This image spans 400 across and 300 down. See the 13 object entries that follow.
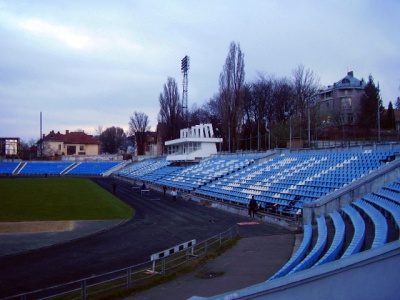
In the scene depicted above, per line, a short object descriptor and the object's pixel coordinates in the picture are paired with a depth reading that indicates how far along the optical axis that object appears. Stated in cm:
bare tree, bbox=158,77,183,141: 6506
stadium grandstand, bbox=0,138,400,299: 591
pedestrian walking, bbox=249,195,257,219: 2145
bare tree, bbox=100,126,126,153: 12629
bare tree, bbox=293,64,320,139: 5312
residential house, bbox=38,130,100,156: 10219
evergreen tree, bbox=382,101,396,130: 4582
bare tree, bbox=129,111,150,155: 8981
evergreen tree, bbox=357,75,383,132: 4331
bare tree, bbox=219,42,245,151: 4653
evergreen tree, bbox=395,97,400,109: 7138
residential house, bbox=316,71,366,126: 6369
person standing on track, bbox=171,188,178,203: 3038
